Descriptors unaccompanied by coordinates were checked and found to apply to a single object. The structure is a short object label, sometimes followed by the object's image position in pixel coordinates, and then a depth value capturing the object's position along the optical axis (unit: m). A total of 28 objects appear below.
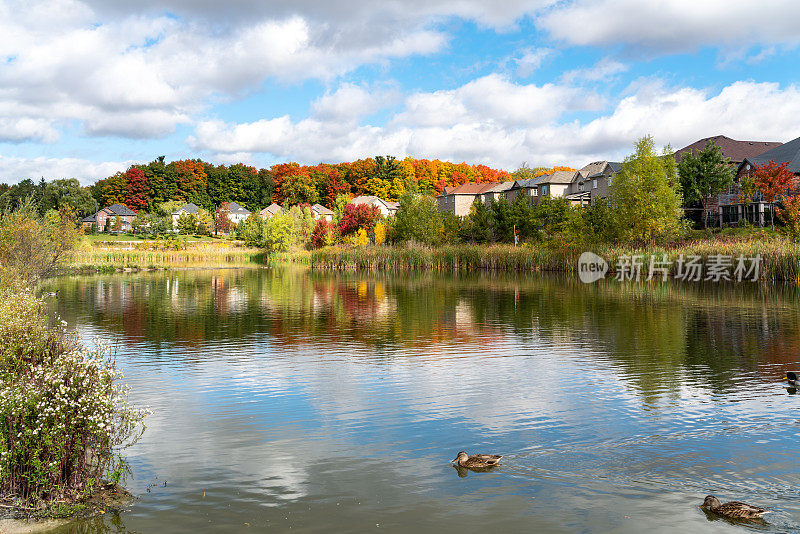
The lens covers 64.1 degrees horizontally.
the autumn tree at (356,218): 87.31
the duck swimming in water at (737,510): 7.60
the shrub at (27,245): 31.08
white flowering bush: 7.35
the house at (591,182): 98.62
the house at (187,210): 140.90
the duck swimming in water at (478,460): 9.10
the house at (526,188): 115.99
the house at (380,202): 140.25
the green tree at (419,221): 79.69
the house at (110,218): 138.38
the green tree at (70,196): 126.06
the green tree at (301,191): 160.00
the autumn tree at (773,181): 70.12
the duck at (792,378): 13.75
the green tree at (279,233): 93.00
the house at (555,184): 110.38
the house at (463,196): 139.62
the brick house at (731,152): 79.12
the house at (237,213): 159.62
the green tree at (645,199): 58.38
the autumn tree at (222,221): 136.50
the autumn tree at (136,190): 161.88
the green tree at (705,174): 75.62
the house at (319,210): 140.39
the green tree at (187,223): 126.06
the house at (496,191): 129.25
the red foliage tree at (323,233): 88.18
